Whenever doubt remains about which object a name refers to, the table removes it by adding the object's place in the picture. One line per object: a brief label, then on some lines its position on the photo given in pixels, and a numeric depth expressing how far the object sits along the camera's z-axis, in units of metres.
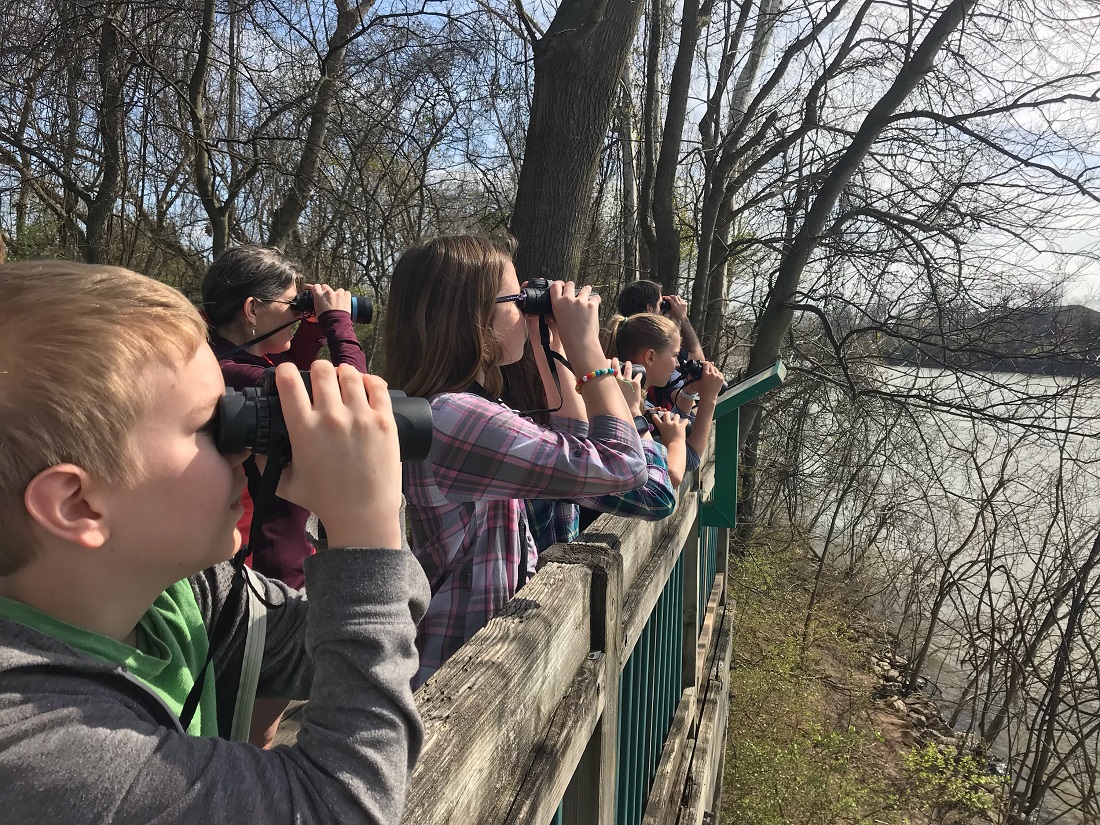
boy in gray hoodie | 0.64
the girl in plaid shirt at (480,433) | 1.61
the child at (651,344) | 3.47
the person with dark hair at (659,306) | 4.46
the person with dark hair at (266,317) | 2.28
